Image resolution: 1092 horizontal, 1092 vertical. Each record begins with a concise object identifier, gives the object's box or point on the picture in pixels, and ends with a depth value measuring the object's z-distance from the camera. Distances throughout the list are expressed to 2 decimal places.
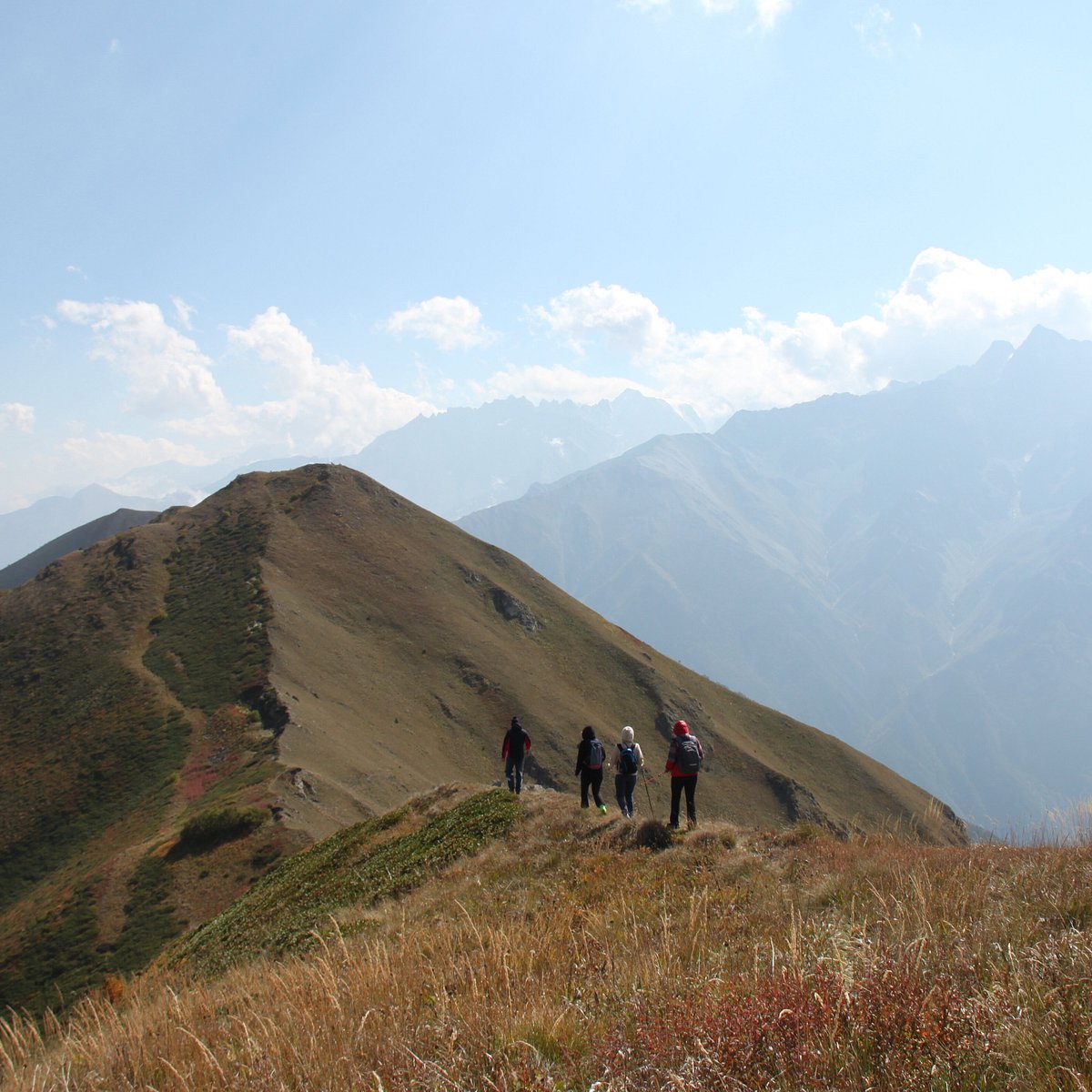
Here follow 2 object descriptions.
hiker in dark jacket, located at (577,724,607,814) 17.53
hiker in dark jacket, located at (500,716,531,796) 21.53
